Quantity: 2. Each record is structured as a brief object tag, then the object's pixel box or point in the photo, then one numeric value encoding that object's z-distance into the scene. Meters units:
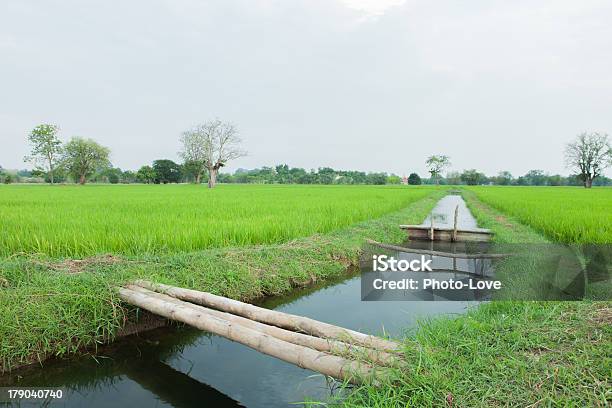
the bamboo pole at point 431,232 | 8.66
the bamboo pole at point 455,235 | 8.59
